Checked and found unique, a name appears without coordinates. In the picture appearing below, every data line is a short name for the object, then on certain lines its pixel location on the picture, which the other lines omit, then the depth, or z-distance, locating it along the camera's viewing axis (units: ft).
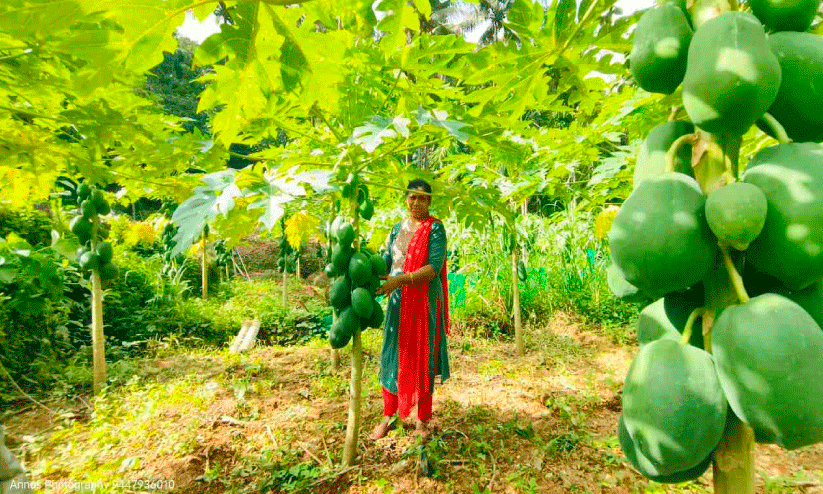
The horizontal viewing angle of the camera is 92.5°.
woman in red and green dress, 9.51
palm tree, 77.51
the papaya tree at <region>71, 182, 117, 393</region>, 11.78
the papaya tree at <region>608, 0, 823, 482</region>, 1.51
